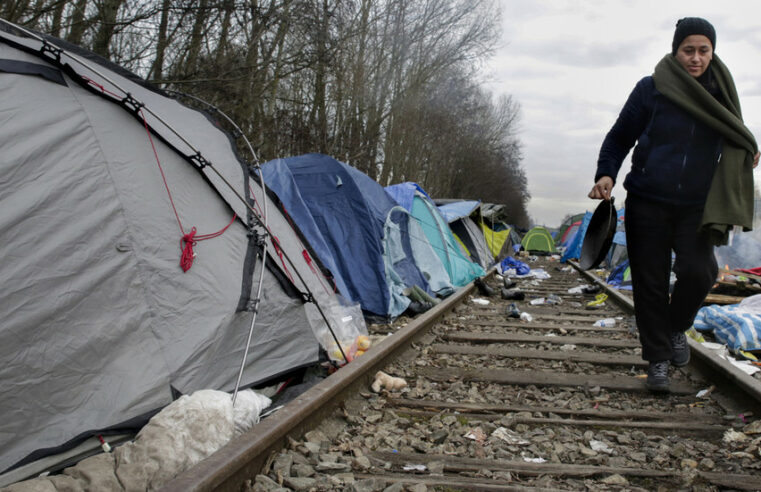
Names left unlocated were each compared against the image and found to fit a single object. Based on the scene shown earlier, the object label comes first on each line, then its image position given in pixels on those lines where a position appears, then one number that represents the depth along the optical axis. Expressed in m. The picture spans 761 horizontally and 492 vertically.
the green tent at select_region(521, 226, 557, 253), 30.44
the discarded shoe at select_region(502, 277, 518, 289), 9.63
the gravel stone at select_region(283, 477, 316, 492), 1.88
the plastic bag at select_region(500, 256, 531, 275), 14.02
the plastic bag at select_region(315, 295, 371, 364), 3.91
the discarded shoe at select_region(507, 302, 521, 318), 6.59
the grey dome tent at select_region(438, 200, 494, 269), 11.57
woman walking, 2.77
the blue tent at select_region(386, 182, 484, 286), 8.20
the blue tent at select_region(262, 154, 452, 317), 6.01
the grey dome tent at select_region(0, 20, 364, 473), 2.22
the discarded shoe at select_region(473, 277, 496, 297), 8.97
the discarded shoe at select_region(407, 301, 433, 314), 6.41
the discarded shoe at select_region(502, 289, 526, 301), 8.62
